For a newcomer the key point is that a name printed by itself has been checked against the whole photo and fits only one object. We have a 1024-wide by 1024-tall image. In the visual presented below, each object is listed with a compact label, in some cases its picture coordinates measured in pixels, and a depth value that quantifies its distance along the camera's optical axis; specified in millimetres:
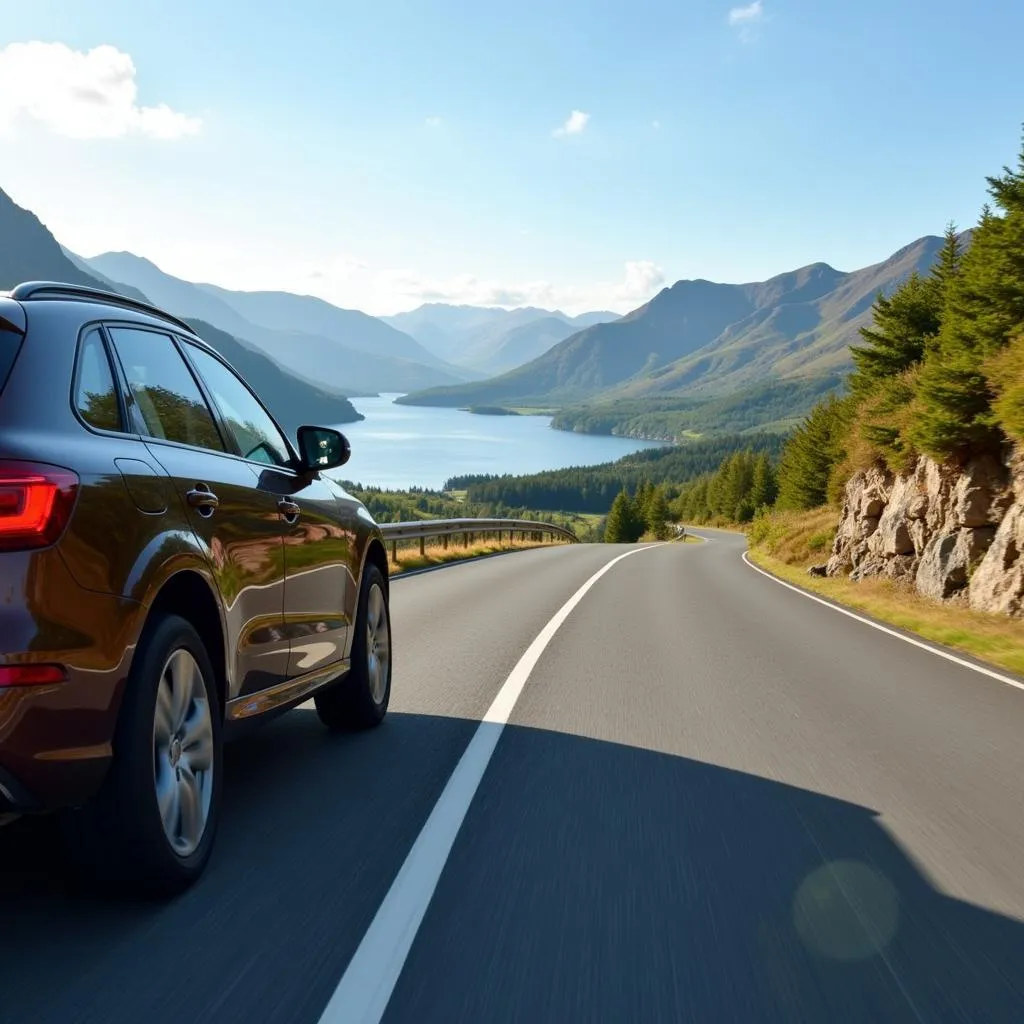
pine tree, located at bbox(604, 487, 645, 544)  104875
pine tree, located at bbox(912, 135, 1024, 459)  20531
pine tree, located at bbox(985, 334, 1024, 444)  15930
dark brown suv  2891
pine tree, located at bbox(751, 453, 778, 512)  111188
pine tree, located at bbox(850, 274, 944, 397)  40375
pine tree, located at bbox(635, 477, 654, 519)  114688
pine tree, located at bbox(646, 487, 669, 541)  110062
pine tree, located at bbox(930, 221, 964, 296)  41188
